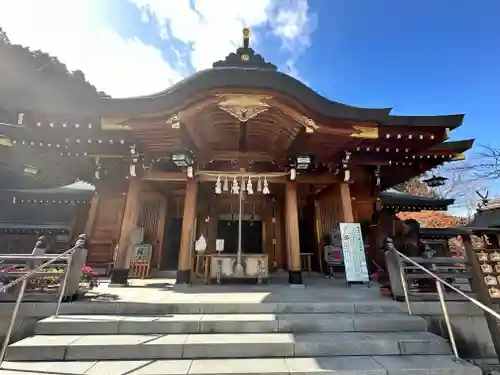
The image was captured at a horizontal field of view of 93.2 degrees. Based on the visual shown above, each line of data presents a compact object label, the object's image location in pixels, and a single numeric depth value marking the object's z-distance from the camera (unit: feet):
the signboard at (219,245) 21.75
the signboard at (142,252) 24.57
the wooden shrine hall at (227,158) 16.06
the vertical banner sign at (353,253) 18.63
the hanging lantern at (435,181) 23.80
